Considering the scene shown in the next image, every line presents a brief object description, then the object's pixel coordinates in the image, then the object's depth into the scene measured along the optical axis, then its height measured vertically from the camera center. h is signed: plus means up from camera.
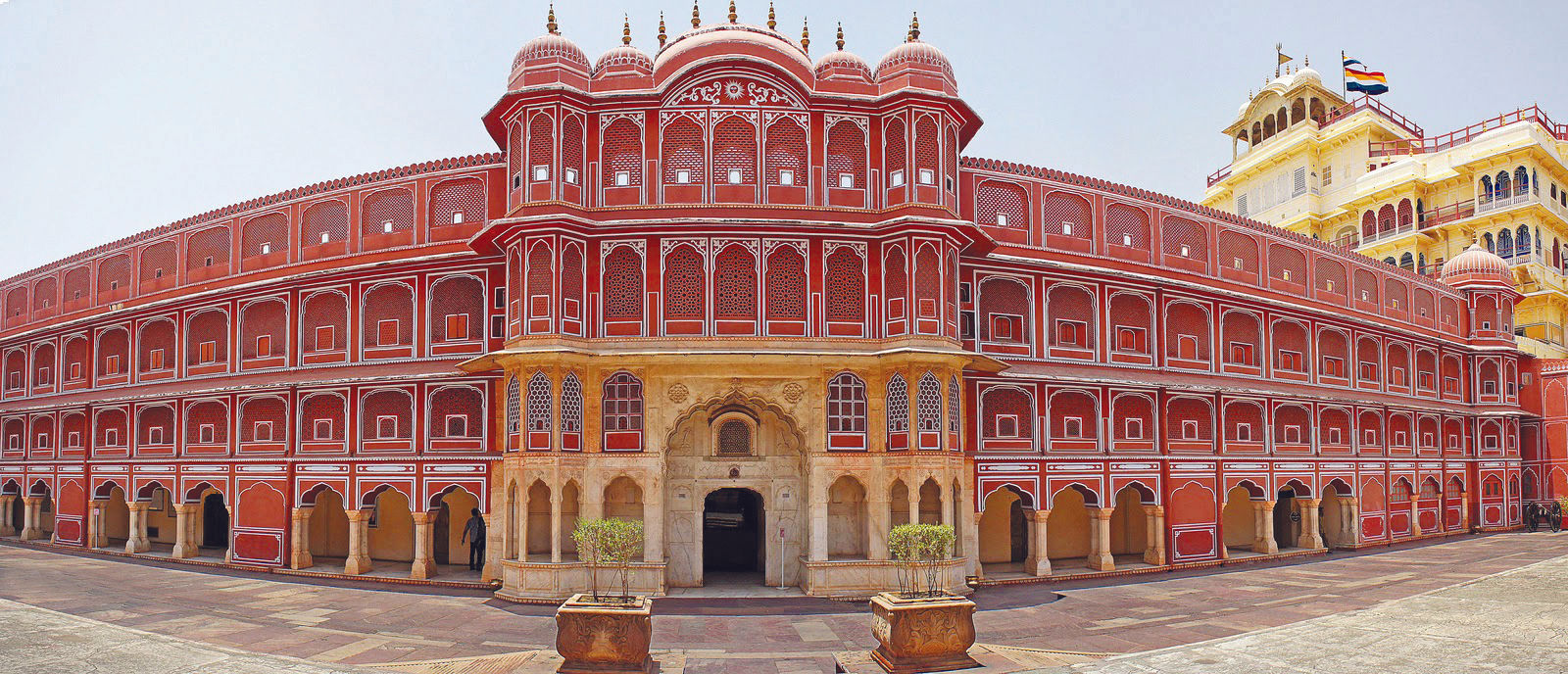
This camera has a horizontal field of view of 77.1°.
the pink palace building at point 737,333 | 22.91 +2.26
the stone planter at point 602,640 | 14.02 -3.16
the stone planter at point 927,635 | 14.45 -3.24
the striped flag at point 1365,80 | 46.22 +15.55
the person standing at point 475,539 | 25.45 -3.10
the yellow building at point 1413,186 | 43.00 +10.38
